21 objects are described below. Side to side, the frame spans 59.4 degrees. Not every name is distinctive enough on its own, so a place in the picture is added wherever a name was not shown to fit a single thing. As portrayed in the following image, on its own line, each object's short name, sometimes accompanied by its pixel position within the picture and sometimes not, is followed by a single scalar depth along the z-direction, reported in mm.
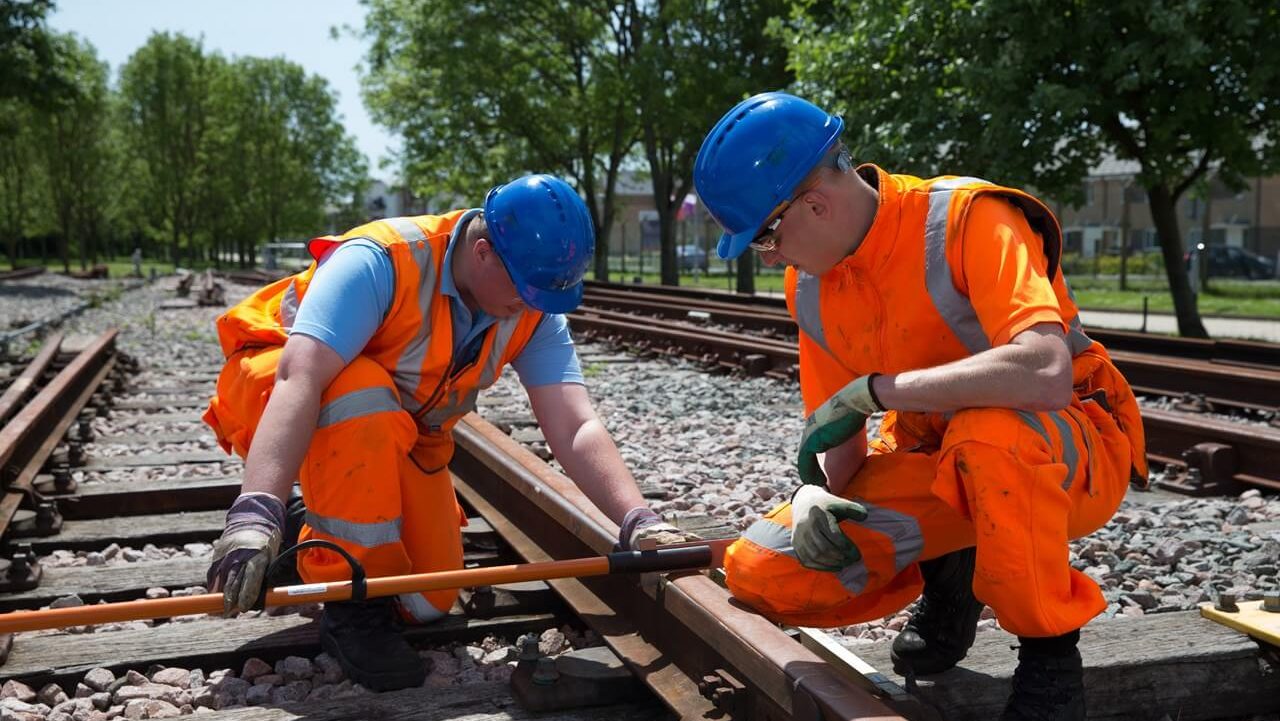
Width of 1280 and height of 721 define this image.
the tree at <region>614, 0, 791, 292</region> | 26914
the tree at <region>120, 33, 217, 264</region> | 57656
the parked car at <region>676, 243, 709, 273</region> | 50338
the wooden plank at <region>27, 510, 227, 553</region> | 3939
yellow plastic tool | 2486
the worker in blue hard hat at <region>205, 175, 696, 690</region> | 2652
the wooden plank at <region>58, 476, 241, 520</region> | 4363
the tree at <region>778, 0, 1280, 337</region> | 12844
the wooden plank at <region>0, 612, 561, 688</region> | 2773
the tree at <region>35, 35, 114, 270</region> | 48562
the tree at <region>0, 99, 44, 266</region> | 49312
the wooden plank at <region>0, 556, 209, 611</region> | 3287
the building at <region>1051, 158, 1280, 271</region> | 53750
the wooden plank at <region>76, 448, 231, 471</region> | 5258
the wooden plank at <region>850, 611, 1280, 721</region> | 2428
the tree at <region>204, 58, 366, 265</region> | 59250
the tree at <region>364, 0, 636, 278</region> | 31152
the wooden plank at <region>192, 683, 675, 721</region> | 2393
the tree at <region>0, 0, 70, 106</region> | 28328
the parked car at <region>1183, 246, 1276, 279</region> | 39000
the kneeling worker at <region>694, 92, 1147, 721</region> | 2141
